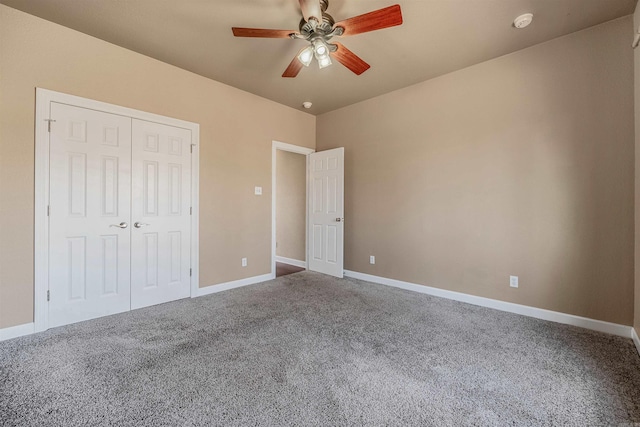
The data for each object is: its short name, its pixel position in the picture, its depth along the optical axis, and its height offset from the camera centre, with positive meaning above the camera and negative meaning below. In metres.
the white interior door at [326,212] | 4.47 +0.07
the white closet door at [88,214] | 2.60 +0.03
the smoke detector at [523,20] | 2.38 +1.72
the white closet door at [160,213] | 3.08 +0.04
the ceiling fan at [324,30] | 1.87 +1.38
